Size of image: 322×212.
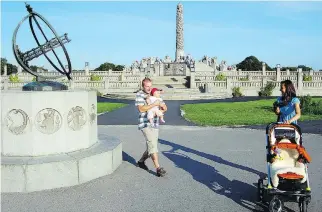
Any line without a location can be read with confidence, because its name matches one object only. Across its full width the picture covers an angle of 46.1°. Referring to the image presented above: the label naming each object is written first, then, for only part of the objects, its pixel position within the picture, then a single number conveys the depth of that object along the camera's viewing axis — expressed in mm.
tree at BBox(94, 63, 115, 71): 88625
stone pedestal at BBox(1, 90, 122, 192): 6375
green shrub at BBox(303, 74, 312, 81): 46062
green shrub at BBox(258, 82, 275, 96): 39125
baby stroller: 5129
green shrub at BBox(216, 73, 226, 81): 47169
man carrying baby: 7051
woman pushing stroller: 6180
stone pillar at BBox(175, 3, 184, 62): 78119
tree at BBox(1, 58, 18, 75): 90150
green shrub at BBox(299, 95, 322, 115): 21059
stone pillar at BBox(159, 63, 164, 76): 63900
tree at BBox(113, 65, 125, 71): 90688
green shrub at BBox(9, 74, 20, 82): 45406
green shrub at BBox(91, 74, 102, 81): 48603
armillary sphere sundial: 7686
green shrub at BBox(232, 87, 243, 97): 38750
